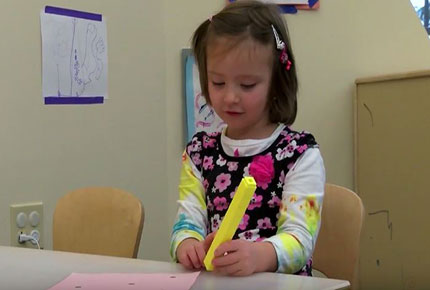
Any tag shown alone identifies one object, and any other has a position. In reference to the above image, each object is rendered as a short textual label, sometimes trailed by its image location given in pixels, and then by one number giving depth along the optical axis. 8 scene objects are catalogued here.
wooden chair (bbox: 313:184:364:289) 1.27
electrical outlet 1.72
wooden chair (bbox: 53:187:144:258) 1.41
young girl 1.10
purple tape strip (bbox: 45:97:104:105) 1.79
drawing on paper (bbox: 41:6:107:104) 1.78
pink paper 0.76
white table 0.75
